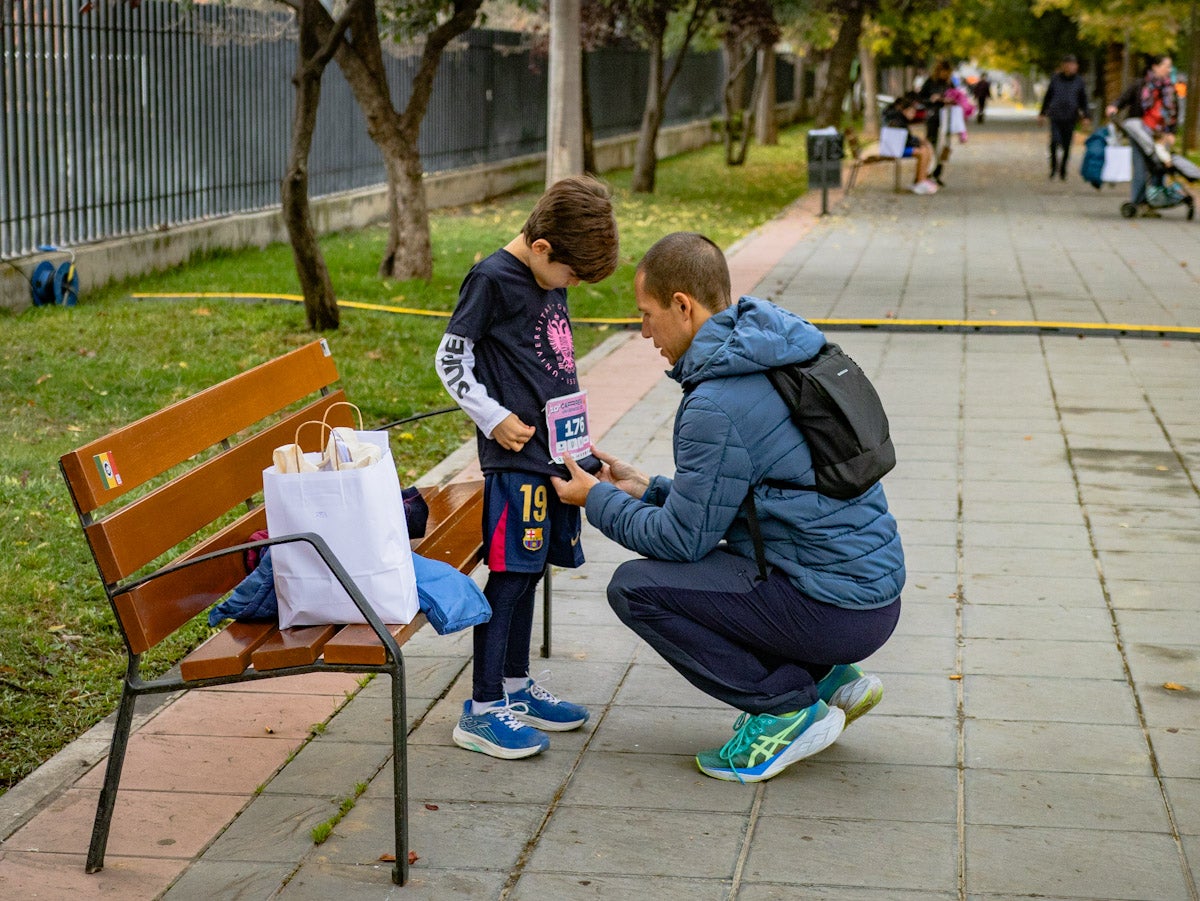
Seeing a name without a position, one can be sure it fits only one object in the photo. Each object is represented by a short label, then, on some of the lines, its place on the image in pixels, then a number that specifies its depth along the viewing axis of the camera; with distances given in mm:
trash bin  19984
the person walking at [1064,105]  25109
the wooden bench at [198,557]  3482
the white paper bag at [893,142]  23469
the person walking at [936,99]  24656
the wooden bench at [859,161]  23567
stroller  18641
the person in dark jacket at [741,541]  3752
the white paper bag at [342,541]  3535
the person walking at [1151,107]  19484
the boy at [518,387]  3949
